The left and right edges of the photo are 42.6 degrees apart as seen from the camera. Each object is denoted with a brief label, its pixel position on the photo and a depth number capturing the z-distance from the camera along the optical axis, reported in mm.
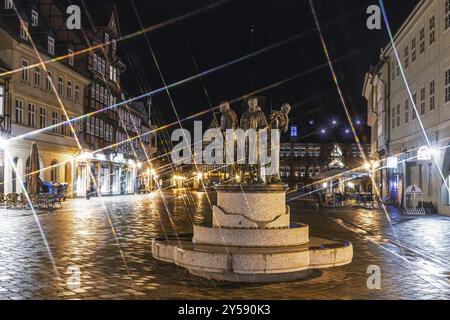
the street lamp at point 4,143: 34981
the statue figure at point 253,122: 12258
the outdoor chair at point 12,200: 29031
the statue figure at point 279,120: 12641
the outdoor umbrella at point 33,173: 29719
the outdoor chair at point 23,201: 29102
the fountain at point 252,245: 9758
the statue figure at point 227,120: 12516
